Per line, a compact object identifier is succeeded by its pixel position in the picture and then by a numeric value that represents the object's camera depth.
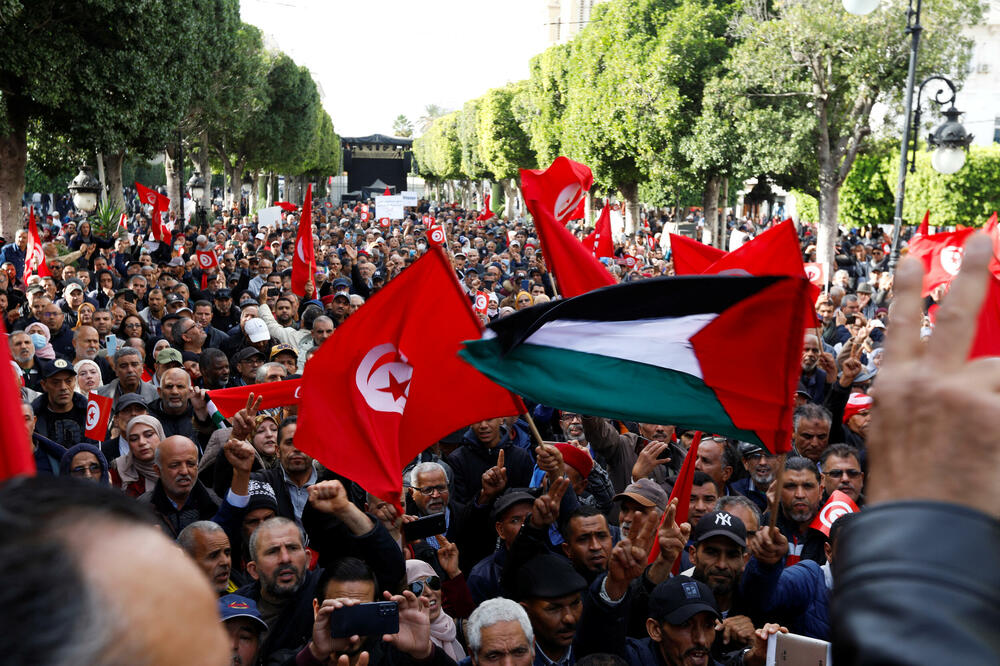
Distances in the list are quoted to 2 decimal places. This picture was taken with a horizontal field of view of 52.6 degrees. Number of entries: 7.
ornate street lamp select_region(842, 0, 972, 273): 12.77
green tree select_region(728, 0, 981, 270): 23.06
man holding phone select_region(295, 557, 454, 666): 3.66
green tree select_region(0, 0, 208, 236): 17.83
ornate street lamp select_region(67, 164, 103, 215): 23.95
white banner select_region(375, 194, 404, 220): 30.58
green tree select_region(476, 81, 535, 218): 54.88
